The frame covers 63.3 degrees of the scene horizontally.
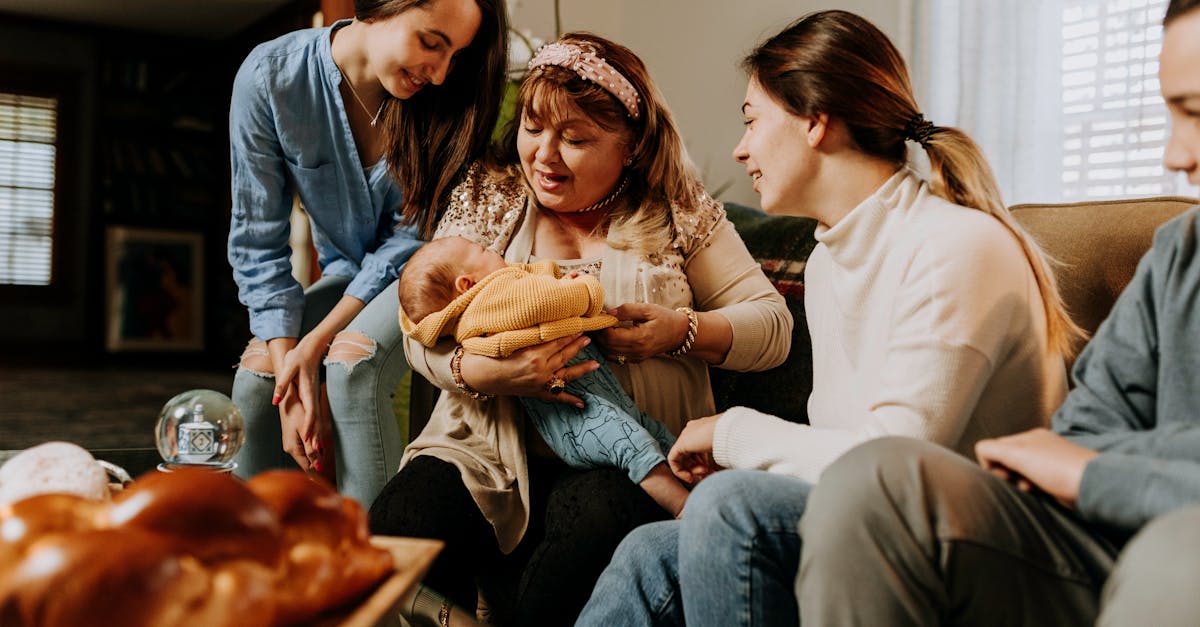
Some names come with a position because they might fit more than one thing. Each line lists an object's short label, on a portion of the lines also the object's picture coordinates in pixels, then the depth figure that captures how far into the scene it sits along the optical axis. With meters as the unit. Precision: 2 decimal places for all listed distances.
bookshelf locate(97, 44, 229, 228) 4.62
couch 1.41
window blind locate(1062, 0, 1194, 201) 2.34
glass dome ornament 1.35
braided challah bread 0.53
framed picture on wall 4.93
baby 1.43
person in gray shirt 0.82
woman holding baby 1.47
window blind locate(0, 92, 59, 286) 3.75
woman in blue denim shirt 1.85
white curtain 2.55
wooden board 0.62
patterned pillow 1.79
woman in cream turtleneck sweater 1.01
